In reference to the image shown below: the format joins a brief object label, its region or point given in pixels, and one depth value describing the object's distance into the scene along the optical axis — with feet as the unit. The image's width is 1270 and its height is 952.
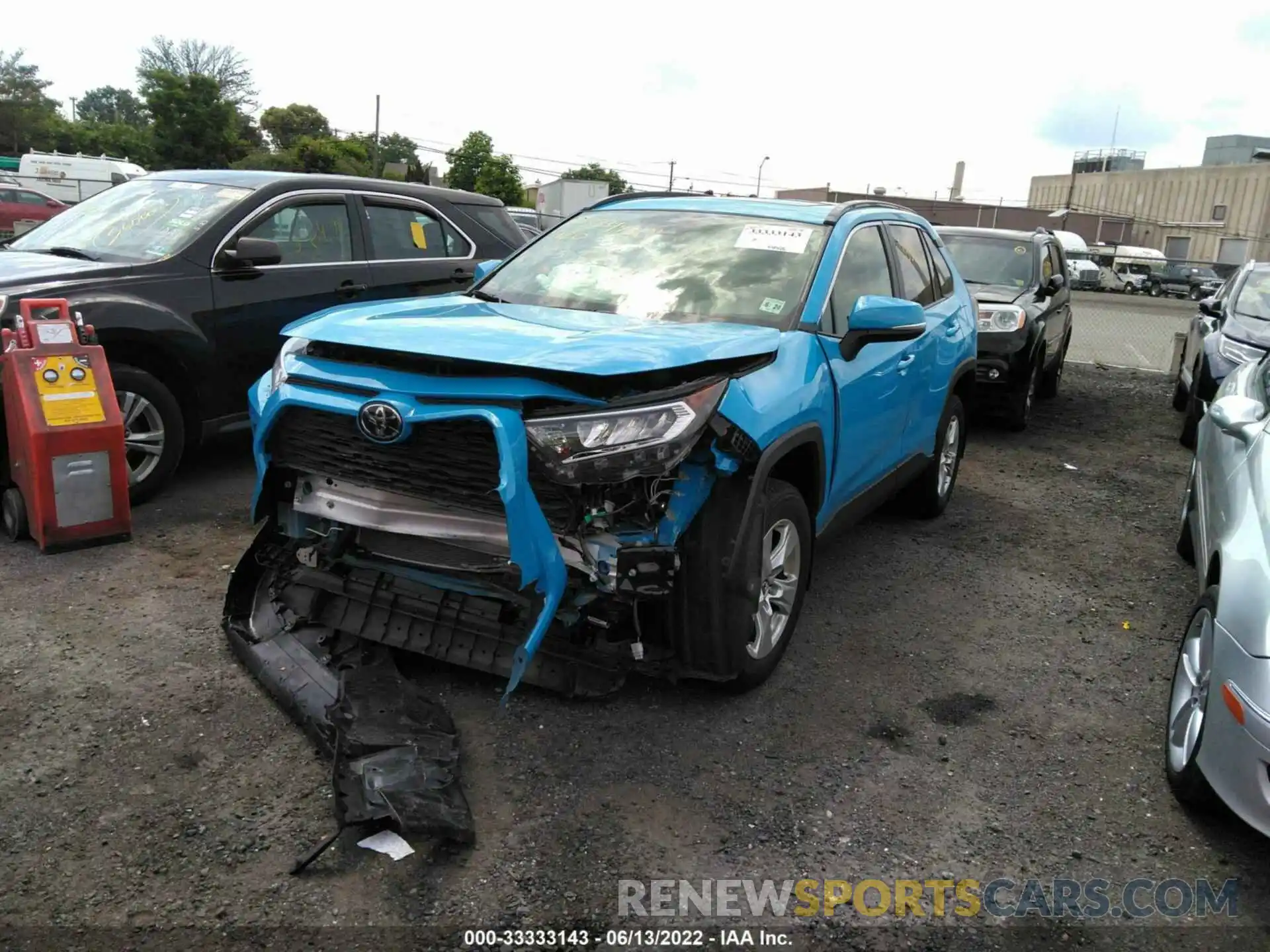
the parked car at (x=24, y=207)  72.23
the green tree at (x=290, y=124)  245.04
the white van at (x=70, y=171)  89.61
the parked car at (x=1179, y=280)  134.41
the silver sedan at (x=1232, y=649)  8.73
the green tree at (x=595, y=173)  257.34
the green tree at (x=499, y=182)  172.65
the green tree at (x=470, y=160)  184.03
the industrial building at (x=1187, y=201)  215.72
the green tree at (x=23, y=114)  210.38
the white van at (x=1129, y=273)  141.59
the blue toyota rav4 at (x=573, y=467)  9.84
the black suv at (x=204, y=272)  17.39
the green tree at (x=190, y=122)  152.56
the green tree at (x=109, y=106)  356.18
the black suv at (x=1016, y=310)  28.60
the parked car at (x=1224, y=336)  25.25
